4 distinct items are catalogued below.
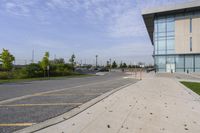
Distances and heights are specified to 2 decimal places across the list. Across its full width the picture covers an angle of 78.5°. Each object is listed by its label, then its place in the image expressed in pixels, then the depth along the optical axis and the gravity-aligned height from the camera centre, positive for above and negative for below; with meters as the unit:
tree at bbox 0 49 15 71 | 19.57 +1.31
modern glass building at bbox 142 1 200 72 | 27.86 +6.78
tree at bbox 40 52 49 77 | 23.60 +0.80
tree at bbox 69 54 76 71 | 47.36 +2.76
